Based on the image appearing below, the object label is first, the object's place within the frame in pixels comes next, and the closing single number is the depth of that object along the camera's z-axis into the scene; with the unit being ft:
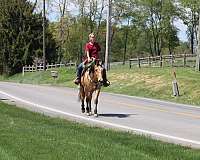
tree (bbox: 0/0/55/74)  246.88
